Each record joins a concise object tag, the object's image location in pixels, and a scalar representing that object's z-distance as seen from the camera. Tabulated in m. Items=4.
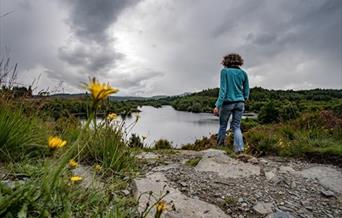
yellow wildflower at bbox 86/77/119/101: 1.03
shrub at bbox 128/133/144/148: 4.75
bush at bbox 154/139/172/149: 9.54
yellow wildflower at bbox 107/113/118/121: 3.14
